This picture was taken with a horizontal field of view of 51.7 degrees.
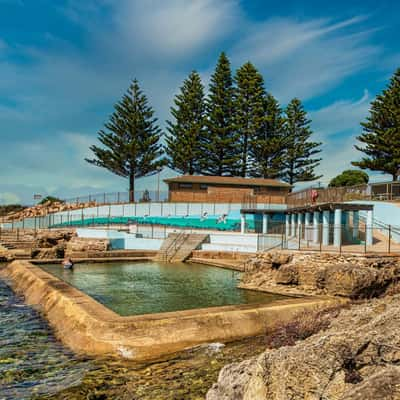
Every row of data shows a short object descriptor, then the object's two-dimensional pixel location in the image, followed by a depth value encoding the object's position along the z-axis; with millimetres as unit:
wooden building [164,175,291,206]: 45844
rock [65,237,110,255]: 27484
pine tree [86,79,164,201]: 51875
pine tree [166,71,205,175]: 53094
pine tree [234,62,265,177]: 54469
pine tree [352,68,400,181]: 43469
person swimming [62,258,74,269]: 19875
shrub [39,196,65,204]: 57141
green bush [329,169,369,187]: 50688
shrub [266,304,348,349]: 8617
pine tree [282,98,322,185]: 54938
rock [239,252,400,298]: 13078
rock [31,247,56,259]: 24531
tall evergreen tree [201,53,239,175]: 53594
